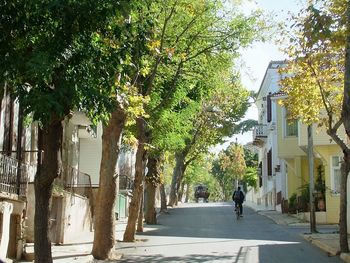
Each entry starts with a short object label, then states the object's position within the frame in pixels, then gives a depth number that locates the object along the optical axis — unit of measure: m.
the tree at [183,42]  19.56
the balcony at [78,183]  23.62
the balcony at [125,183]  38.96
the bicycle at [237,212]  33.16
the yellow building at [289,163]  30.58
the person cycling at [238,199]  33.28
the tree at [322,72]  14.41
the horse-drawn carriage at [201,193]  91.31
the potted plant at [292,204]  34.60
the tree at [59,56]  8.93
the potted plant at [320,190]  30.86
